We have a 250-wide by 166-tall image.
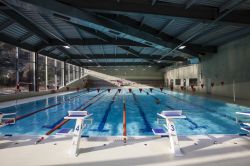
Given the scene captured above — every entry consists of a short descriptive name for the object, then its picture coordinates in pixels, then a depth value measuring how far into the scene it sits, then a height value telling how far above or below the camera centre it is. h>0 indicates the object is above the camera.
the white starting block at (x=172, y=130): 2.21 -0.92
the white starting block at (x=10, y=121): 2.82 -0.87
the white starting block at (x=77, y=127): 2.20 -0.84
